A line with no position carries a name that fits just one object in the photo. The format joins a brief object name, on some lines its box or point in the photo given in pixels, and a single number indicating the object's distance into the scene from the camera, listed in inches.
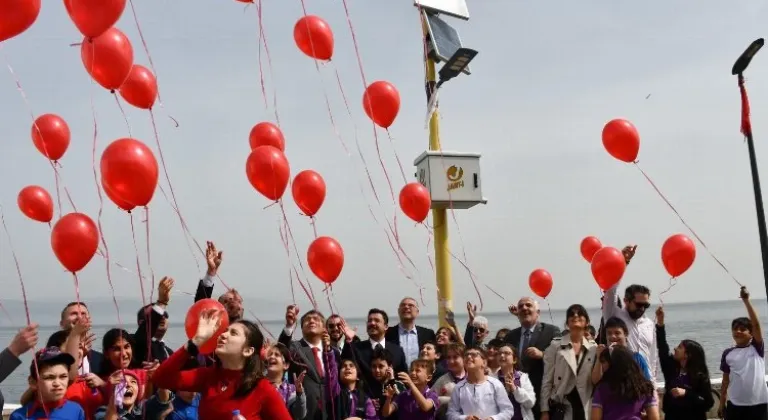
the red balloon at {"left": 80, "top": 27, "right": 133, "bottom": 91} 203.8
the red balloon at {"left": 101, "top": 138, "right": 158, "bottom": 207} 181.6
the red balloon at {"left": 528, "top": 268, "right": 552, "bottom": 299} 371.9
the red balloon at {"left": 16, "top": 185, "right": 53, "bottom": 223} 277.4
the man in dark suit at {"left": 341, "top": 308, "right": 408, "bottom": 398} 236.7
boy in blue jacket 153.0
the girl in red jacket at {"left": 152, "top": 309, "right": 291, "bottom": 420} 137.9
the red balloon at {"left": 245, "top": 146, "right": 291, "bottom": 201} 241.4
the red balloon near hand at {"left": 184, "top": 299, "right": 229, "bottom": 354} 149.3
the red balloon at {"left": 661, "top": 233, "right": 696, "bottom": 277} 292.8
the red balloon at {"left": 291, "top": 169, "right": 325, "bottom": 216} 267.6
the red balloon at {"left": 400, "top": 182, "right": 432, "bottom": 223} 302.5
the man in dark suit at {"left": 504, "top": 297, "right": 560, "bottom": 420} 259.1
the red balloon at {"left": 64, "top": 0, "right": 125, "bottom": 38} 170.9
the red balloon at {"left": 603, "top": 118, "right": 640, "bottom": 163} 287.6
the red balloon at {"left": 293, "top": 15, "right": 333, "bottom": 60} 278.5
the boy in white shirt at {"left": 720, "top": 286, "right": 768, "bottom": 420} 257.4
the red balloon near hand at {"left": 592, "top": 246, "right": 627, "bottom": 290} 253.0
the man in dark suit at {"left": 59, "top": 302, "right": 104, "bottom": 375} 196.7
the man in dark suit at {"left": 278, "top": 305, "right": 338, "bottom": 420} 221.0
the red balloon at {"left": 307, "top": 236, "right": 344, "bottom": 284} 251.2
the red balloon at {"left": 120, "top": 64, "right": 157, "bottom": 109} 243.1
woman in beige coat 226.7
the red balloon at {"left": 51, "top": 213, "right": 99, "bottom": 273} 190.5
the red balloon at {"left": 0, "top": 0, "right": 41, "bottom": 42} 158.7
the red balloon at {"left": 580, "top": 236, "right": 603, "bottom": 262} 358.0
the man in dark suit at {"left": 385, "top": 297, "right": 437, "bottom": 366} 270.7
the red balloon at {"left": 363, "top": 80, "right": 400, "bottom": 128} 291.4
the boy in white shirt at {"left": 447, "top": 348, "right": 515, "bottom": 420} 211.8
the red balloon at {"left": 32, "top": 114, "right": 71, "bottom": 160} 251.0
